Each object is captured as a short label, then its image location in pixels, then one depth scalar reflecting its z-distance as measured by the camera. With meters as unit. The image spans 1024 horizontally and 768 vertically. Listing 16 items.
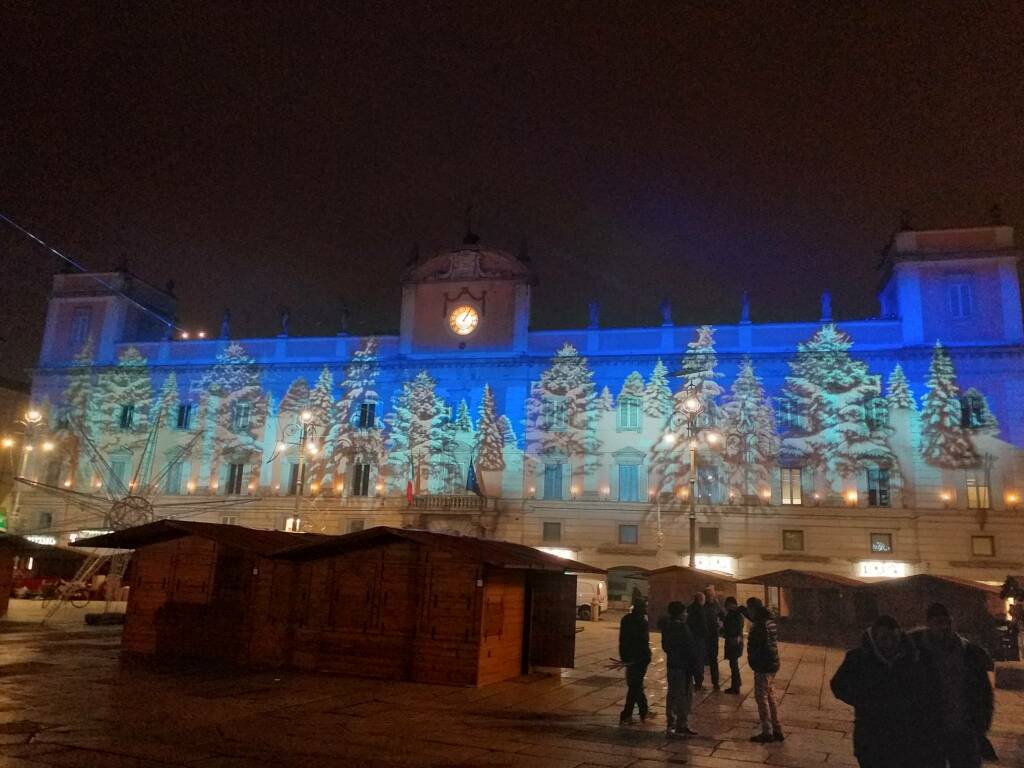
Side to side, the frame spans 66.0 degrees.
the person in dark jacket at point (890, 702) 6.15
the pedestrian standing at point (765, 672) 11.26
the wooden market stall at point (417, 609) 15.40
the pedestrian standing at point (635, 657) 12.33
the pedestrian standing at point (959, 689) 6.36
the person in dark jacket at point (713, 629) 16.06
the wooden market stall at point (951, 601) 23.06
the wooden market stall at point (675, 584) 28.75
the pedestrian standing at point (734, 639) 15.83
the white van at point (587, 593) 35.62
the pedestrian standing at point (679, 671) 11.37
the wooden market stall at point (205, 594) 17.22
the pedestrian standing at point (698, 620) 15.10
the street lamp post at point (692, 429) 27.31
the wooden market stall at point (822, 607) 26.86
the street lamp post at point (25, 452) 49.62
